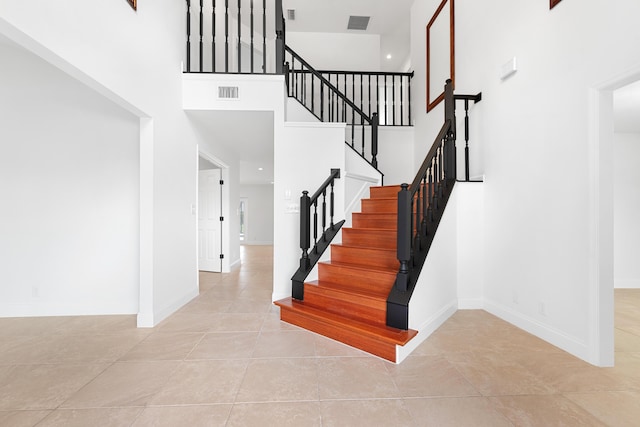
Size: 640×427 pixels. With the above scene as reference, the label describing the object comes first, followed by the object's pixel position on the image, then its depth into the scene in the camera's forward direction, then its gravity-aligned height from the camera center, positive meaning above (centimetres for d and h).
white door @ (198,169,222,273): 593 -11
